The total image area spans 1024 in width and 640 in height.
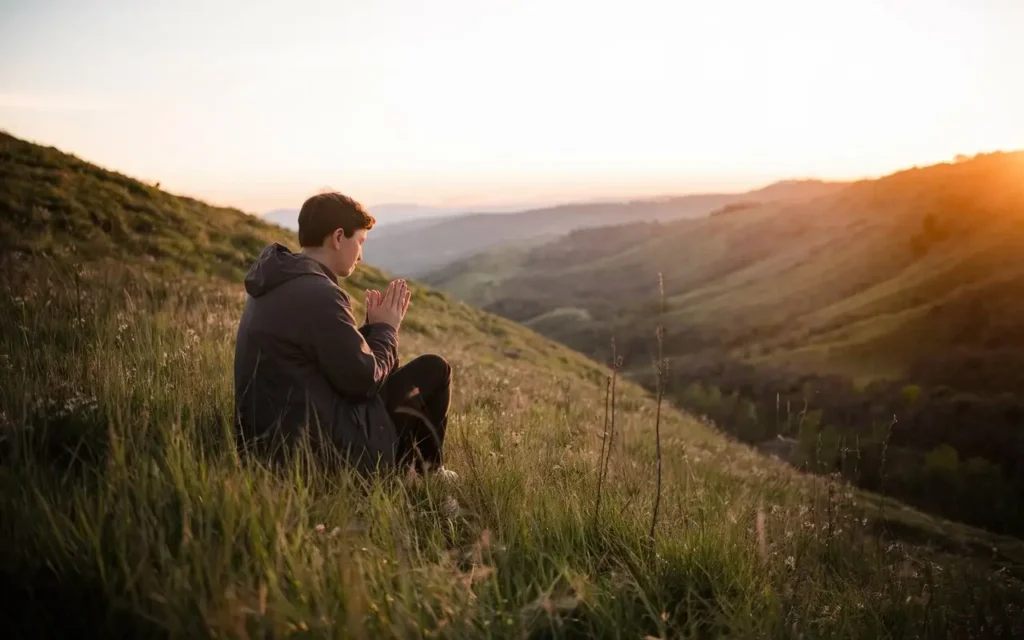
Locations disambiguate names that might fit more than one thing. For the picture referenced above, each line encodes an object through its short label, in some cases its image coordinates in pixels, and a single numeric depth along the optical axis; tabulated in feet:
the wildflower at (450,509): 10.43
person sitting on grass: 11.76
